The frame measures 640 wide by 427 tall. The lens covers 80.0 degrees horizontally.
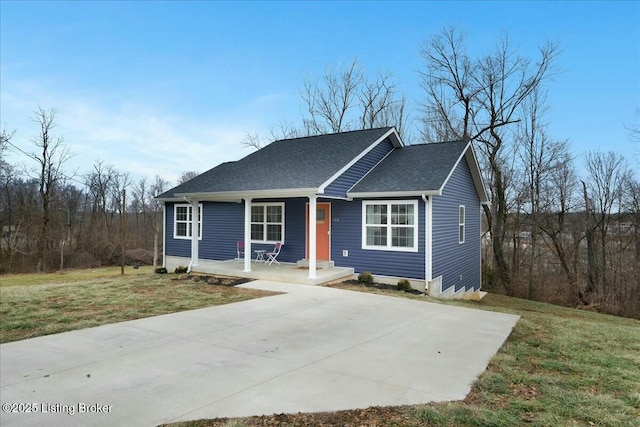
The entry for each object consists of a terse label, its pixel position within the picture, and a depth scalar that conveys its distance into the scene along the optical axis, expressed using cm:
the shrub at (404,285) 1043
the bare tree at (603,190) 2044
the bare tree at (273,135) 2697
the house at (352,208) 1073
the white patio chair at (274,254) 1280
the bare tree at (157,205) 3174
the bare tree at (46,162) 2633
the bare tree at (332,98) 2575
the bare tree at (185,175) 3612
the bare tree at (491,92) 2105
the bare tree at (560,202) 2109
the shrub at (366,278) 1102
